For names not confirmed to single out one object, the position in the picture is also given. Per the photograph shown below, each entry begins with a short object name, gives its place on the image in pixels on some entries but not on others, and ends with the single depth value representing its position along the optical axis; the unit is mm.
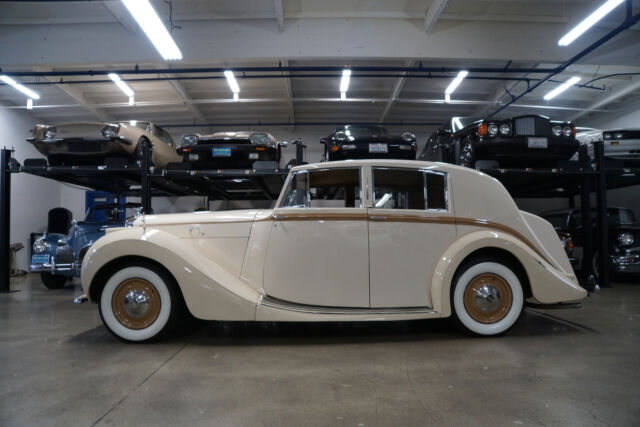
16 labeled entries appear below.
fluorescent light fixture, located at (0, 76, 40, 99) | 8567
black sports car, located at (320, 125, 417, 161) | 6234
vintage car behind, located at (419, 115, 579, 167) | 5781
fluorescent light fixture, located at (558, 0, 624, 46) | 5030
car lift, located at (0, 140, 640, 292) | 6012
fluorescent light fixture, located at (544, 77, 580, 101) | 9289
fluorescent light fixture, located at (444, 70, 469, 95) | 8552
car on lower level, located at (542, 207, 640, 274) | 6629
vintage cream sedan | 2900
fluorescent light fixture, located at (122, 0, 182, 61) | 4949
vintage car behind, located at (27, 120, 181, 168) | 5875
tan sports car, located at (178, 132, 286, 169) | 6043
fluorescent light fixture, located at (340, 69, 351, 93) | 9012
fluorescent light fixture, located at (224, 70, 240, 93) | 8436
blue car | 6461
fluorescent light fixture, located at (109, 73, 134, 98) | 8656
